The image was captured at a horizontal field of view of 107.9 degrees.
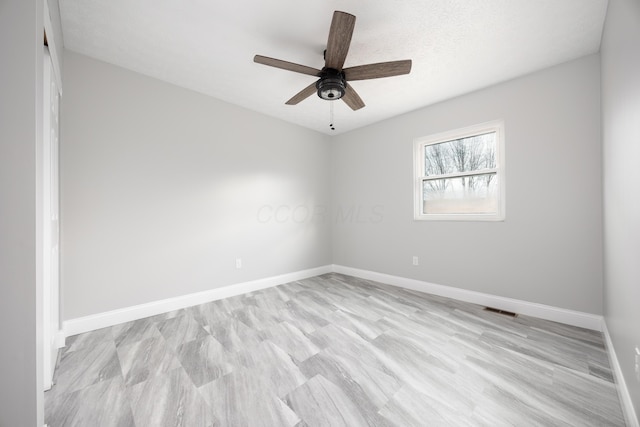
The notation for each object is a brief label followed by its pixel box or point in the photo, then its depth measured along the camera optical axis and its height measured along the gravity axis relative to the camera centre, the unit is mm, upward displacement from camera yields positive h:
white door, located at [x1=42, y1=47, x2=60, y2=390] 1376 -94
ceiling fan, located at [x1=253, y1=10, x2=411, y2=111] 1677 +1233
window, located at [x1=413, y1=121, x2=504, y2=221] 2855 +505
